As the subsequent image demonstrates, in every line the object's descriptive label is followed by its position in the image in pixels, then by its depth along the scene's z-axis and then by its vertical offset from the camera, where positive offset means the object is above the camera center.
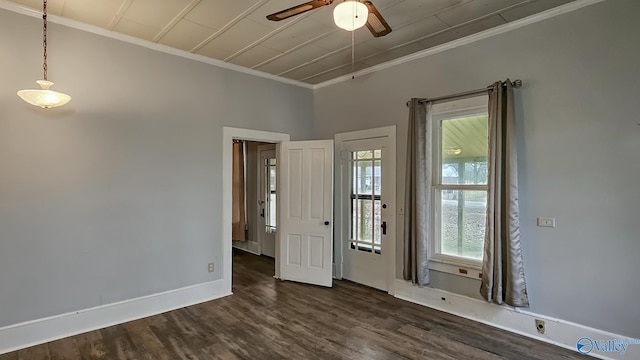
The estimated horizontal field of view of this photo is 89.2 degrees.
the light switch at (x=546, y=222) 3.03 -0.41
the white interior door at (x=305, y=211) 4.66 -0.49
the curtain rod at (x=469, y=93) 3.21 +0.94
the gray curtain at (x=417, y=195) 3.84 -0.19
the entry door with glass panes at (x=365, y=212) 4.48 -0.48
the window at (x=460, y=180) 3.56 -0.01
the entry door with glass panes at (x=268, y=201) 6.33 -0.44
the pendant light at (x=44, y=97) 2.52 +0.65
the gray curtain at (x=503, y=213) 3.11 -0.33
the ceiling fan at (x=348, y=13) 2.03 +1.08
